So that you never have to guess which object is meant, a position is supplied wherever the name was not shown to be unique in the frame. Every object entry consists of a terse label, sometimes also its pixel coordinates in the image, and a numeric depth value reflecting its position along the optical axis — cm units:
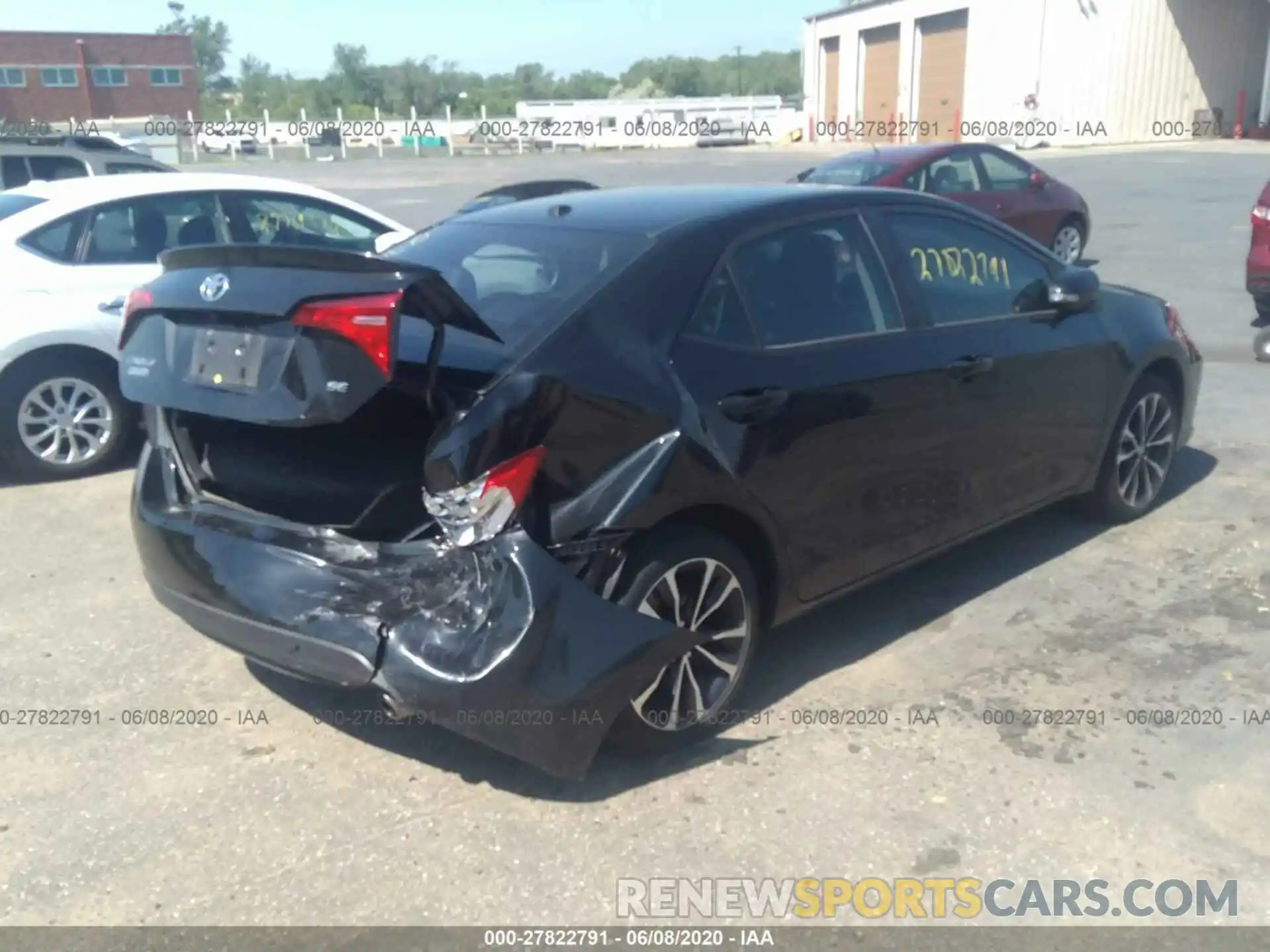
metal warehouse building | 3850
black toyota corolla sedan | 334
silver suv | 1149
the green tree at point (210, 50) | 12081
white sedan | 679
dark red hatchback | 1320
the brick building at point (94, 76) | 7031
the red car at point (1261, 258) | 975
